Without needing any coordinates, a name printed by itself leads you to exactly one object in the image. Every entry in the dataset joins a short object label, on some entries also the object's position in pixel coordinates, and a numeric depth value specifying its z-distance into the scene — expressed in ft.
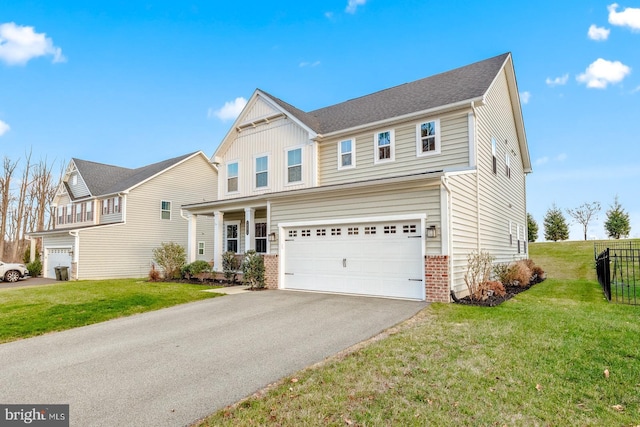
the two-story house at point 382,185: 32.50
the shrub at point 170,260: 55.21
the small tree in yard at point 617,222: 109.94
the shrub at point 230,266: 47.96
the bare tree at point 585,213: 120.37
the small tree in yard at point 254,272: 41.65
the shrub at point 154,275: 54.75
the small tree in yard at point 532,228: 116.88
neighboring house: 67.92
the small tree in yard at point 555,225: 118.62
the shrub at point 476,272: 32.54
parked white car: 67.62
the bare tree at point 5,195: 101.74
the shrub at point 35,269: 77.87
